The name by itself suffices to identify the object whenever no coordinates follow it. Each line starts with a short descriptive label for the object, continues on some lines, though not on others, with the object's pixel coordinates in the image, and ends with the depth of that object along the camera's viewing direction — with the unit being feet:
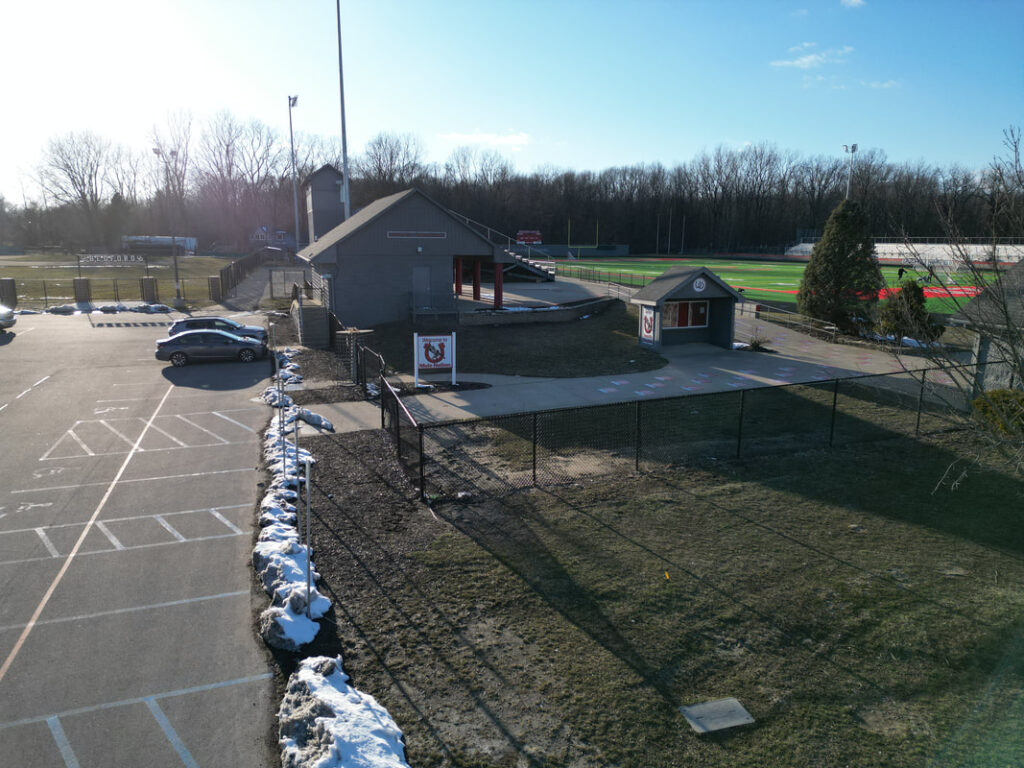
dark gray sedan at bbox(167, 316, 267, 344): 95.55
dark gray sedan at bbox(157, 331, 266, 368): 86.12
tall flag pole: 121.39
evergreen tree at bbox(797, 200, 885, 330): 103.71
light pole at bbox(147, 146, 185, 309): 142.46
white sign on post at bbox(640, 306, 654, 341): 92.10
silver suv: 106.52
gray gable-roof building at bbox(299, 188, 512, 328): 104.37
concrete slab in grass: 22.33
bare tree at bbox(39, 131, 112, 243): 336.29
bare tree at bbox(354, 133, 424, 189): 353.92
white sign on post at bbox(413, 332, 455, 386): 70.49
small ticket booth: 90.48
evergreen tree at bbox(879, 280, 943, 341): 81.05
